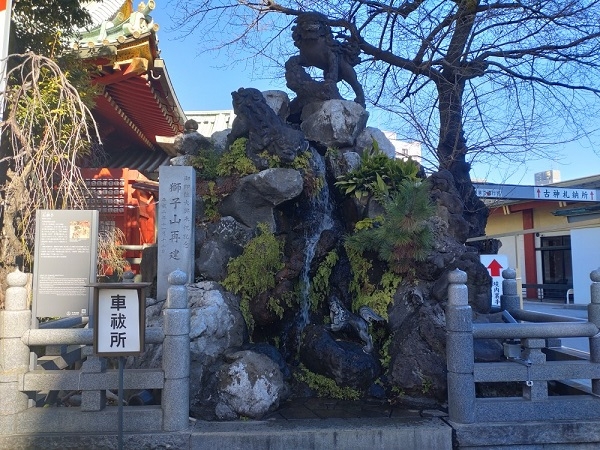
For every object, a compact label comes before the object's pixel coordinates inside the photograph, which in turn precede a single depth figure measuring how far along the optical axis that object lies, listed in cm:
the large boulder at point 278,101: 991
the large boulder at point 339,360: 629
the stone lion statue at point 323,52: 992
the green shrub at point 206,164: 824
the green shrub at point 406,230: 671
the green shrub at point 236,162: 783
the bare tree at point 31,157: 580
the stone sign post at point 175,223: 701
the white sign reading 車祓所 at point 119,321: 414
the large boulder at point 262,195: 748
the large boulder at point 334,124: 926
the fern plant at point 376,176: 794
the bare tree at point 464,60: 1027
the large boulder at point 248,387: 542
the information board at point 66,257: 543
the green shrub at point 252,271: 699
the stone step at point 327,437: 474
